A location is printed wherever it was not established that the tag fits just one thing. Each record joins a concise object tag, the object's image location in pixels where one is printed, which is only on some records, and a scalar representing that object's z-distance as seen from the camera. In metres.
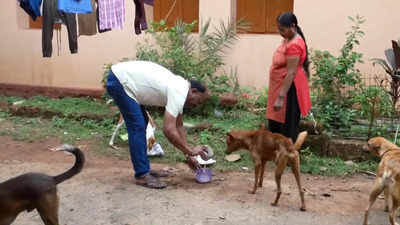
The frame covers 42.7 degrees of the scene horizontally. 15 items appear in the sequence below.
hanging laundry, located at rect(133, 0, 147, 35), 7.16
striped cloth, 6.76
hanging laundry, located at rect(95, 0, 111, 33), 6.72
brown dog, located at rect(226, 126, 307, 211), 4.85
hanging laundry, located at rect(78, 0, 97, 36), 6.93
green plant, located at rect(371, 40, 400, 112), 6.54
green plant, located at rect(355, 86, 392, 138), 6.65
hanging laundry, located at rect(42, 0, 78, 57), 6.16
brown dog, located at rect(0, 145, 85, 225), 3.70
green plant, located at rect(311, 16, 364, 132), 7.16
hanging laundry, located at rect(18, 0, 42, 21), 6.30
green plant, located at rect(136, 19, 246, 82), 8.32
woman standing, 5.36
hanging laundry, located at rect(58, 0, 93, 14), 5.94
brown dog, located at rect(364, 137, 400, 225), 4.30
